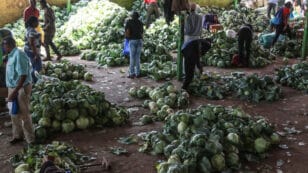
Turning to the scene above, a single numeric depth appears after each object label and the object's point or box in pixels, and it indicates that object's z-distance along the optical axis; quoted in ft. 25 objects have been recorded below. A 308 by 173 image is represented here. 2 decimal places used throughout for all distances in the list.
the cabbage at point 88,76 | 37.68
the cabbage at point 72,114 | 24.67
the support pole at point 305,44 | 41.98
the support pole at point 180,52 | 34.40
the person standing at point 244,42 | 40.17
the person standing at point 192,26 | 33.24
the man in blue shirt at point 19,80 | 20.67
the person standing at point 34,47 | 32.78
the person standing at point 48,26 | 42.51
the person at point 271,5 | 68.08
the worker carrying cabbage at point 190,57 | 31.73
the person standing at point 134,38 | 37.00
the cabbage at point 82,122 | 24.73
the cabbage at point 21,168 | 18.32
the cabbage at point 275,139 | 21.95
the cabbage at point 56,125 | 24.39
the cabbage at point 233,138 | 20.30
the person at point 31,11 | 40.86
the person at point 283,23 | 47.24
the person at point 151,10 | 59.52
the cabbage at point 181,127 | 21.40
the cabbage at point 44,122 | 24.04
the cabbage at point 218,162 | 18.86
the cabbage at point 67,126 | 24.39
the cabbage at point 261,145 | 20.84
